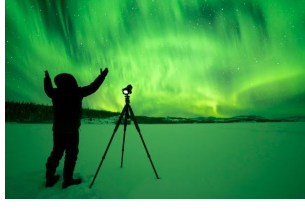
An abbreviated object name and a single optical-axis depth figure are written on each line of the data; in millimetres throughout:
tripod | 3058
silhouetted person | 2660
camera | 3021
